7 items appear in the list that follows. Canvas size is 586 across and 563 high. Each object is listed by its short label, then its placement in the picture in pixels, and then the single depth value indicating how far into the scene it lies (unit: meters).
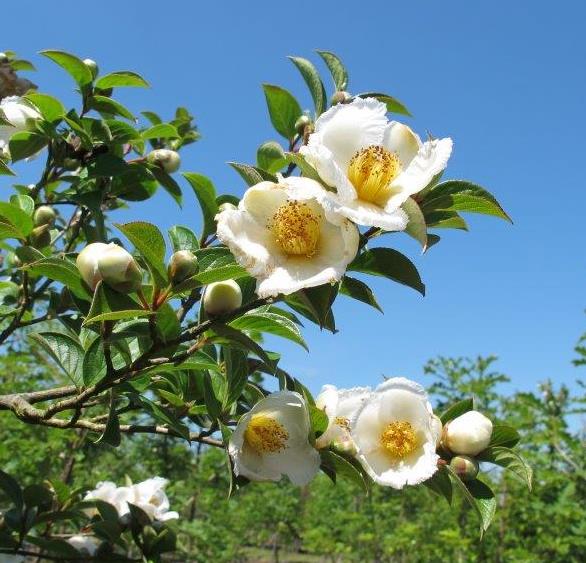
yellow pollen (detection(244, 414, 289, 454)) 0.43
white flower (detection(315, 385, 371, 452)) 0.43
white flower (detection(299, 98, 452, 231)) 0.34
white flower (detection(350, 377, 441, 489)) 0.42
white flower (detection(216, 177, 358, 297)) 0.33
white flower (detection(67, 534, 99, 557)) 0.68
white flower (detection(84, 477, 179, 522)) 0.66
